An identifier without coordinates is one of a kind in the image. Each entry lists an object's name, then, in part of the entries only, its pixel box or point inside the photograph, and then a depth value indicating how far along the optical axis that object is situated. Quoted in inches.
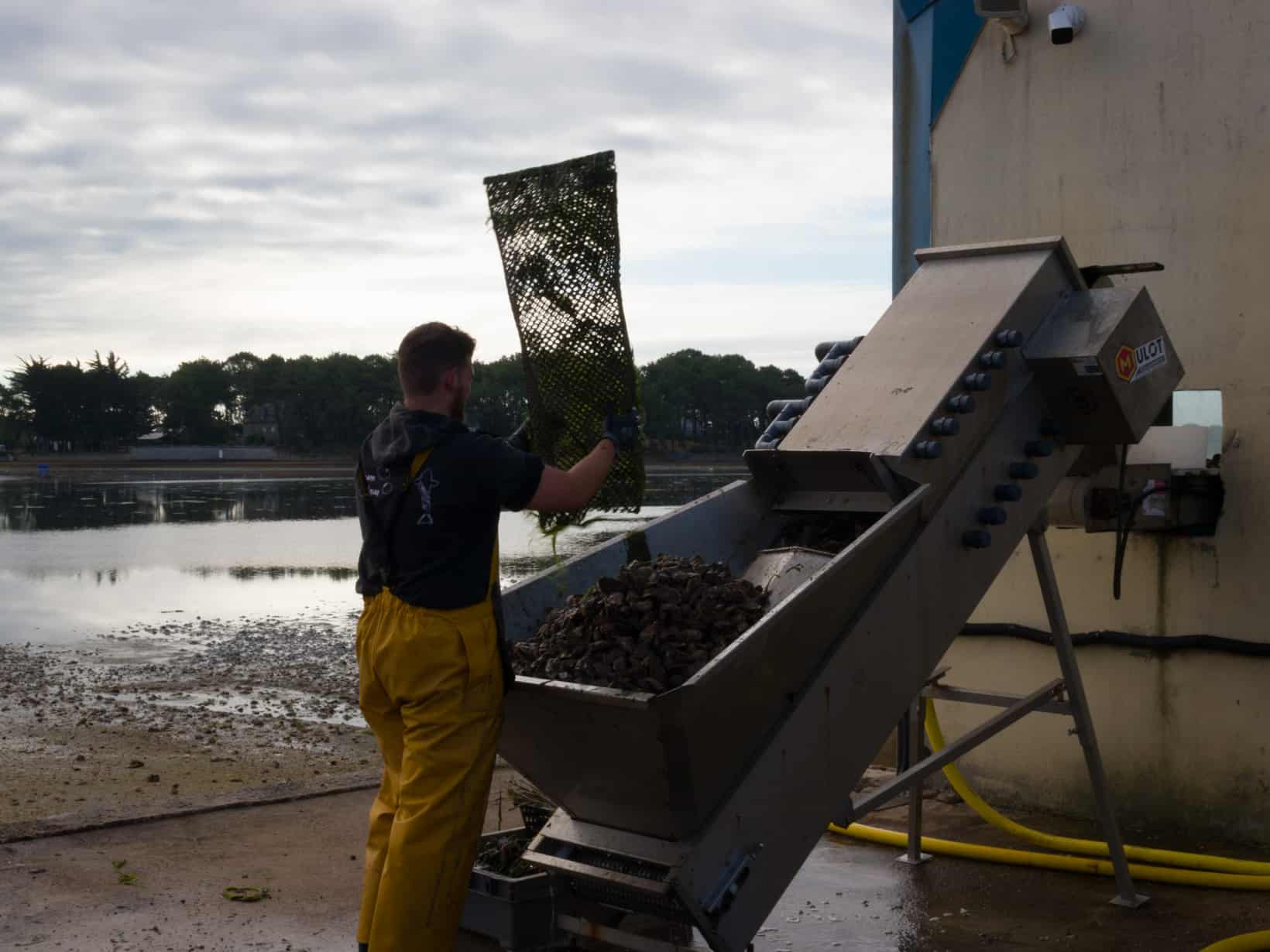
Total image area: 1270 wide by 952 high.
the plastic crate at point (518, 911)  170.2
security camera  247.3
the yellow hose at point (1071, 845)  213.3
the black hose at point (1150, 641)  230.8
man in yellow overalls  145.6
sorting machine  141.5
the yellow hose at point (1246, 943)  177.9
